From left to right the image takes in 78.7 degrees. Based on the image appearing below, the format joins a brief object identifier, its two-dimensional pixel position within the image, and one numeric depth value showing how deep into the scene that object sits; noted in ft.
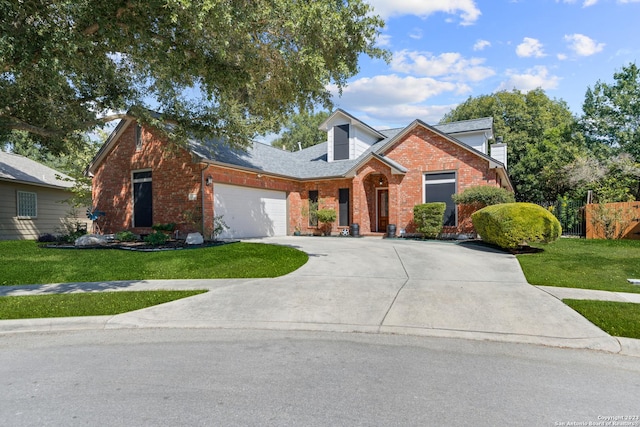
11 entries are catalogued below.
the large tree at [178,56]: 26.86
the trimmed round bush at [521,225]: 38.52
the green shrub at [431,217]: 57.98
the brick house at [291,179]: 55.88
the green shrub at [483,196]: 55.36
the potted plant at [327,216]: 68.24
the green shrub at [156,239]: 49.98
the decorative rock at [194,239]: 49.06
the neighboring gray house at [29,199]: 61.41
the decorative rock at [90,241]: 49.57
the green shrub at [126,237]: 54.68
